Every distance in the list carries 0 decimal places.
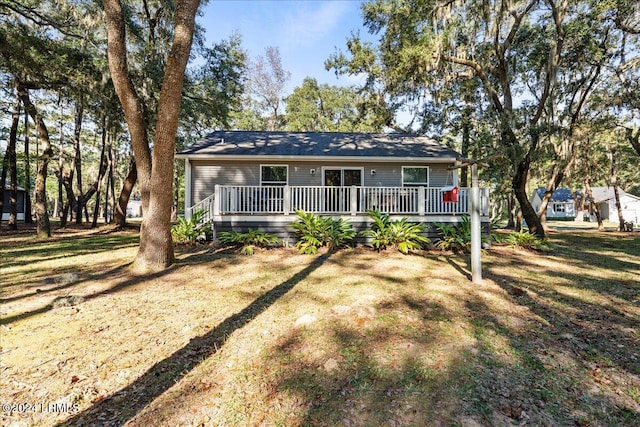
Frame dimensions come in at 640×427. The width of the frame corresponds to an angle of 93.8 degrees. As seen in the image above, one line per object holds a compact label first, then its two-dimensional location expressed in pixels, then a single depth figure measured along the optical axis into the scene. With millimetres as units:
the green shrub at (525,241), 9117
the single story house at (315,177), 9000
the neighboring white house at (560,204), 42688
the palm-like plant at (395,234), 8312
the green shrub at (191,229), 8750
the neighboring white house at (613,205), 35219
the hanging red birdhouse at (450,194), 6172
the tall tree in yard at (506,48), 9047
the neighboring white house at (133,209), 57169
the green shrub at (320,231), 8305
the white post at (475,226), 5387
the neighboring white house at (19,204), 24442
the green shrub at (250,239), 8334
